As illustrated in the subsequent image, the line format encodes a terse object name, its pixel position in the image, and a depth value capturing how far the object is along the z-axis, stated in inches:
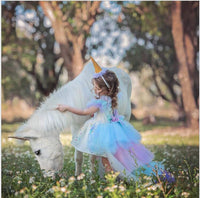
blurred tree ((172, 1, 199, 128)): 409.7
